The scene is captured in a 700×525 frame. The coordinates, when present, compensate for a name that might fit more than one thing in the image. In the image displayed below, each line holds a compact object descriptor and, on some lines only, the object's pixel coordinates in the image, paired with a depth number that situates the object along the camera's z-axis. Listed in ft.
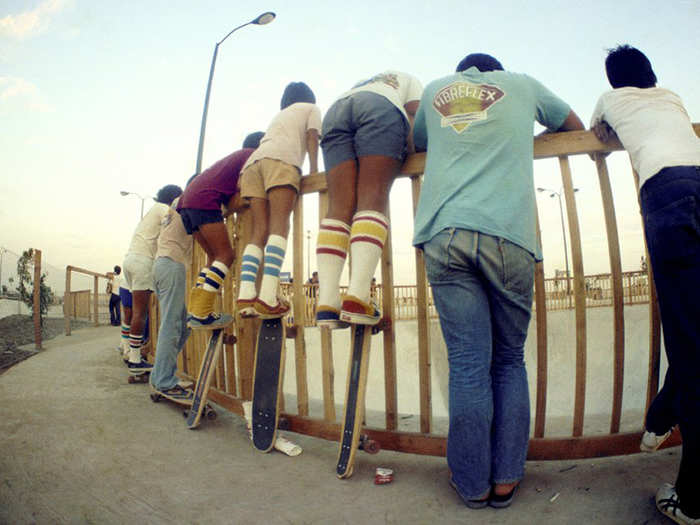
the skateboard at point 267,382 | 7.36
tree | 48.83
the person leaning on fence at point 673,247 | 4.60
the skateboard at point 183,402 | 9.30
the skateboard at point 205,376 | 8.58
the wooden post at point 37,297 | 18.75
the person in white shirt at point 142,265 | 13.25
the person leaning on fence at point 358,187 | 6.34
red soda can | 5.82
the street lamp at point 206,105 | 30.66
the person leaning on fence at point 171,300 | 10.27
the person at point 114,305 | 37.21
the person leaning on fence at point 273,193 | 7.73
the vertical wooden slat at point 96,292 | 32.22
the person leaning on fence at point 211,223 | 8.84
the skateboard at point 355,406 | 6.18
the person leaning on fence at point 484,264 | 5.17
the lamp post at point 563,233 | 83.43
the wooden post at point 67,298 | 26.76
